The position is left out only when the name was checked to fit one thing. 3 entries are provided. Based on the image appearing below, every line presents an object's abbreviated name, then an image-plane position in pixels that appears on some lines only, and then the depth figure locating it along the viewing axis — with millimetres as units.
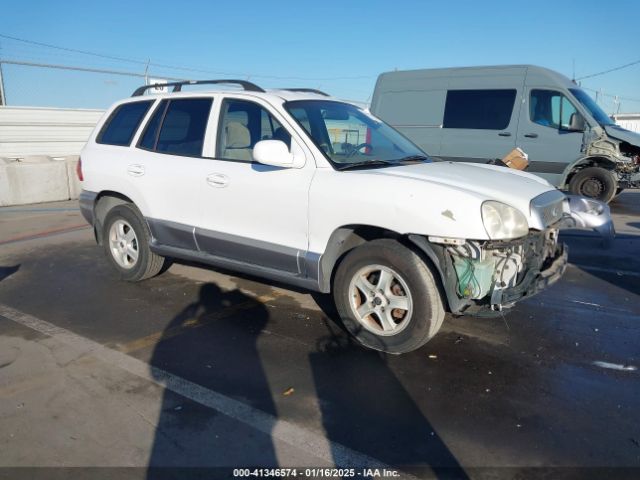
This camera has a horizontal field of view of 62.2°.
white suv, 3629
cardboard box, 8238
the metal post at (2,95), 12190
